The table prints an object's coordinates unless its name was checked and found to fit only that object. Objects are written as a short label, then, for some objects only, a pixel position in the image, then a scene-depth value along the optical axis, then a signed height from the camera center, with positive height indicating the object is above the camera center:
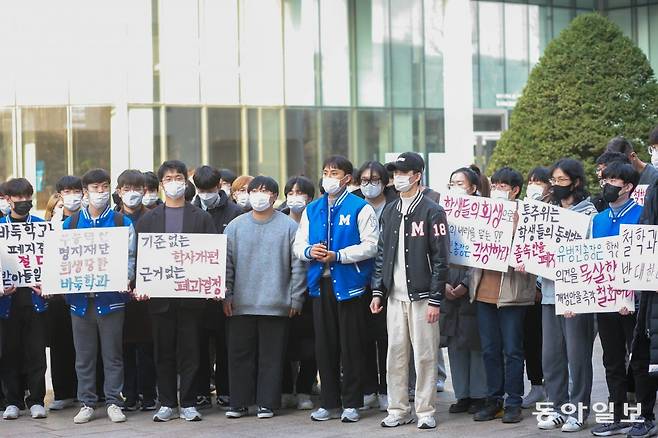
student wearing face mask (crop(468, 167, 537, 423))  9.99 -1.07
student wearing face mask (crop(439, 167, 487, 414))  10.46 -1.14
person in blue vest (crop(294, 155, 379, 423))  10.32 -0.55
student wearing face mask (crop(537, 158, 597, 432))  9.51 -1.09
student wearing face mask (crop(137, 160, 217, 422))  10.63 -0.99
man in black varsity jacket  9.81 -0.62
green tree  23.62 +2.37
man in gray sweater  10.62 -0.78
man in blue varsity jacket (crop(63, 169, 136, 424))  10.59 -1.02
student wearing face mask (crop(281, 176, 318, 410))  11.12 -1.29
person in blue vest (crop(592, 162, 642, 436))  9.03 -0.92
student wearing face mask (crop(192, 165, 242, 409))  11.27 -1.01
